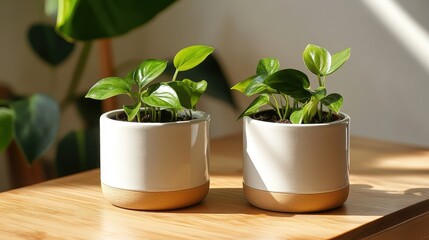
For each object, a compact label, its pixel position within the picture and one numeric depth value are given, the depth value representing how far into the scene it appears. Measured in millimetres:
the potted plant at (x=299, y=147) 985
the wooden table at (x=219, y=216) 937
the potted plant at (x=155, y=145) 1001
